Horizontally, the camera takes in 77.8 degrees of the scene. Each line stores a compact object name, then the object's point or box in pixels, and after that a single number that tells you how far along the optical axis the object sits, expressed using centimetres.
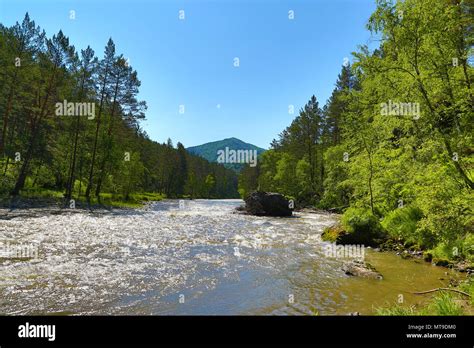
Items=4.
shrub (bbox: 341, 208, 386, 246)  1736
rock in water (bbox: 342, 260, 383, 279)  1055
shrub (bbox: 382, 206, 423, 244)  1639
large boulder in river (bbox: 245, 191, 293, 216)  3734
